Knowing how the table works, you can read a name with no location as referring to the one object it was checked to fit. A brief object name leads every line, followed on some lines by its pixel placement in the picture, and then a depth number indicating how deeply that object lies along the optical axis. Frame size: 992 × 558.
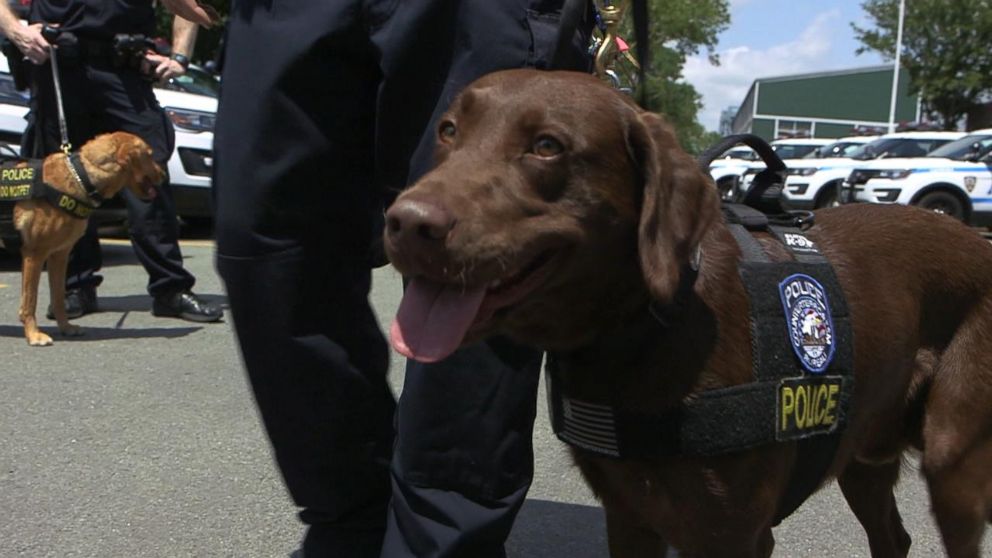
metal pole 35.06
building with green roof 56.31
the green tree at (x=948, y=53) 35.06
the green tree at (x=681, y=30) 49.41
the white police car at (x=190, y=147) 8.86
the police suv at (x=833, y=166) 17.70
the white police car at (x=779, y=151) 21.02
